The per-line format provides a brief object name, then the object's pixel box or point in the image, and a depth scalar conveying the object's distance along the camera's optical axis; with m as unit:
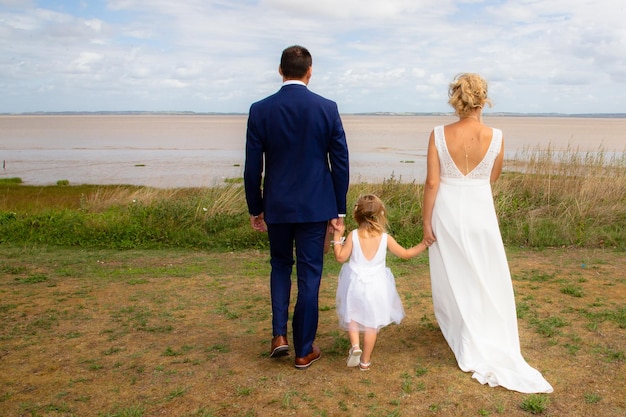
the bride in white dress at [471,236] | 4.65
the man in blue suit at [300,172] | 4.46
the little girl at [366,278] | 4.68
